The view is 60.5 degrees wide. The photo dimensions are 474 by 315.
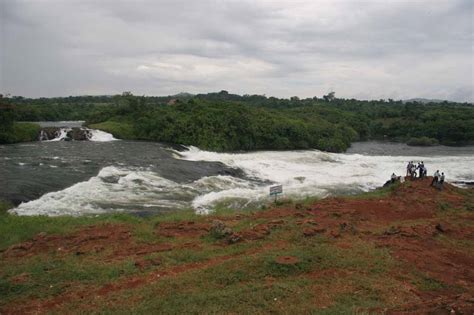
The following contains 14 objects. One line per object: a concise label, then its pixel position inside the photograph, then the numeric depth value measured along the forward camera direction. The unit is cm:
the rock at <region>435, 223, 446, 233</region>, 1341
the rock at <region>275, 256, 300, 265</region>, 966
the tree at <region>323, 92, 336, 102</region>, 14024
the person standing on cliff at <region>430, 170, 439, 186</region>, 2130
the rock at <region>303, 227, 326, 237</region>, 1232
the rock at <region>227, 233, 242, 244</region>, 1180
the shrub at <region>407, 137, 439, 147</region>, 5997
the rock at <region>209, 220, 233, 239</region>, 1213
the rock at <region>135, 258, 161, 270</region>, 995
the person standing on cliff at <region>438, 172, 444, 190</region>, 2117
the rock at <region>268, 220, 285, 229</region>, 1315
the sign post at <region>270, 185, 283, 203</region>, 1731
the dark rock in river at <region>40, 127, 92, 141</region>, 4153
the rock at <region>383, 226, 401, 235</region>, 1273
